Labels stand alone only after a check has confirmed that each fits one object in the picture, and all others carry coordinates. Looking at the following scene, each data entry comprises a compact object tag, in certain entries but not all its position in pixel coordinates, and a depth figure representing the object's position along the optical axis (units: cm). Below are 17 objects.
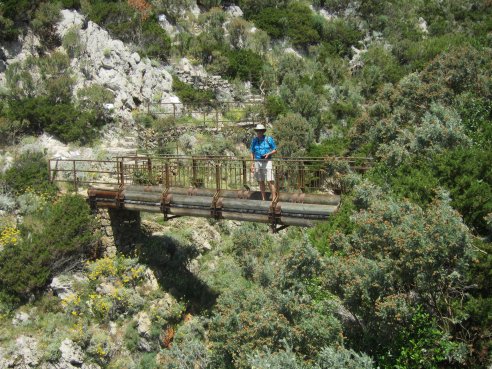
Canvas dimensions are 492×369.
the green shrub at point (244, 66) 2706
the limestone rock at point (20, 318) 1196
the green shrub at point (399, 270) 650
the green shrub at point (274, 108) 2389
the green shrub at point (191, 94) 2420
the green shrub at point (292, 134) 2108
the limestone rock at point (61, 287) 1288
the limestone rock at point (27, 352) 1112
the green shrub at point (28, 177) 1543
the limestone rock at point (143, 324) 1269
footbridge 1080
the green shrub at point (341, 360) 634
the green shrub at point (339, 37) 3114
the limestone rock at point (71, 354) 1143
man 1113
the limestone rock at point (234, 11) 3110
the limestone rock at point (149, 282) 1387
